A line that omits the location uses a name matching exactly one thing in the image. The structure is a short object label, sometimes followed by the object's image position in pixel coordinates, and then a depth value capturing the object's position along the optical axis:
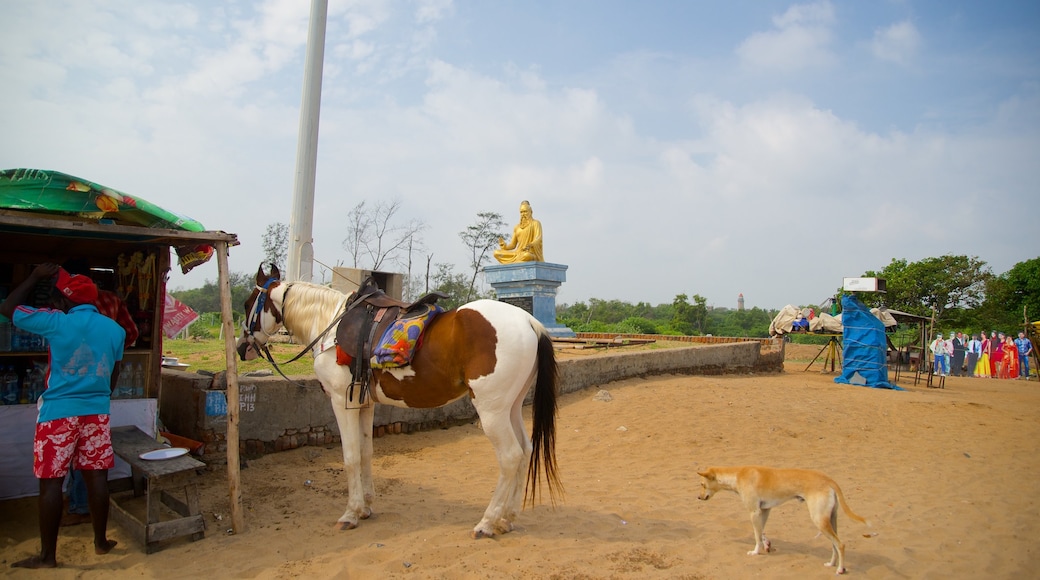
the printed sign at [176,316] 7.55
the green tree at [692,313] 33.06
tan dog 3.37
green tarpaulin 3.54
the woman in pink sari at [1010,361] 18.59
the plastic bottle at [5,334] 4.57
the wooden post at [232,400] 4.09
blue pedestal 15.60
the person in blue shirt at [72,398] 3.42
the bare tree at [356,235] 22.81
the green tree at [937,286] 25.84
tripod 15.83
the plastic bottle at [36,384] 4.70
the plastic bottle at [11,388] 4.58
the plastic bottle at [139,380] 5.12
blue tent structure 12.77
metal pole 9.85
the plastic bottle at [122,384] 4.99
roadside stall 3.67
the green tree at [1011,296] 24.02
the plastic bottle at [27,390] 4.67
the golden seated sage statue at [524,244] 16.72
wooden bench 3.66
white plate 3.82
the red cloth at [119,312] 4.71
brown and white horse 3.93
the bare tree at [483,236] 27.22
